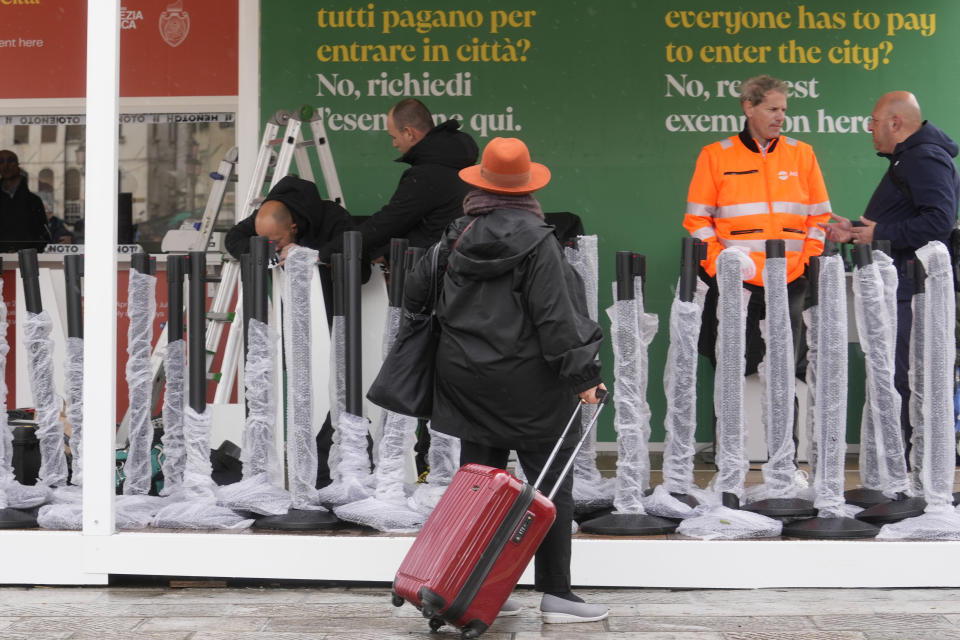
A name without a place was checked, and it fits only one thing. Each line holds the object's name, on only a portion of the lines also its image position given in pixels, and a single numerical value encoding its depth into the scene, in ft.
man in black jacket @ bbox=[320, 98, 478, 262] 34.47
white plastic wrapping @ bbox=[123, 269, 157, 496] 30.12
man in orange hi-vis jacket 36.50
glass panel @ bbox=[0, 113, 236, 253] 45.98
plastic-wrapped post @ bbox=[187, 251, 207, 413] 29.45
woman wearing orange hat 23.81
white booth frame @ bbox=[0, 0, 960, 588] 27.58
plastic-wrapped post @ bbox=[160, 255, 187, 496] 30.40
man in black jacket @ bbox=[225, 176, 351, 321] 35.06
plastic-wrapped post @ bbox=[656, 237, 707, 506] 29.14
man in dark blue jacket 33.40
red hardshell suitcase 23.08
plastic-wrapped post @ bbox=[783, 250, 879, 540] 28.53
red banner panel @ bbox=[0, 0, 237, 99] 45.62
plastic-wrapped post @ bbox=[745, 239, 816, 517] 28.76
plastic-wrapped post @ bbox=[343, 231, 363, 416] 29.58
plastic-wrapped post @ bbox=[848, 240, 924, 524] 28.76
